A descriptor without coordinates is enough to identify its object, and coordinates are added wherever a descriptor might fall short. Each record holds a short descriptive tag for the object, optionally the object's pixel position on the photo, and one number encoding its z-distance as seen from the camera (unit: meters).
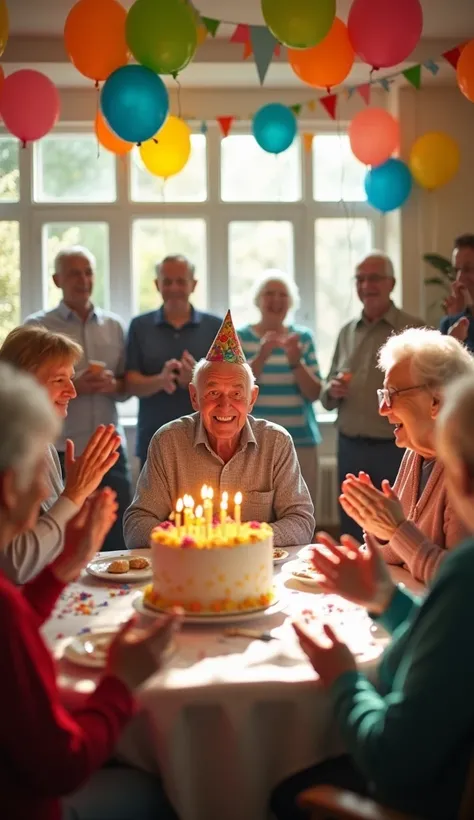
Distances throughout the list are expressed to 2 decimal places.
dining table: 1.66
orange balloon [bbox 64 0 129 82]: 3.92
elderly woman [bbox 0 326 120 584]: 2.21
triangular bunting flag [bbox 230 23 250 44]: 4.33
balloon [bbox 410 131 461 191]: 5.29
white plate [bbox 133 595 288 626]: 1.96
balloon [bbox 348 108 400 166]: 4.93
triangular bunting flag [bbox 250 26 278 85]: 4.25
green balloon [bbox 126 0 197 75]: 3.72
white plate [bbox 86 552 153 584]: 2.37
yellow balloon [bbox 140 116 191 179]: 4.79
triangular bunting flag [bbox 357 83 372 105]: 4.84
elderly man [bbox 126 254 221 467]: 4.73
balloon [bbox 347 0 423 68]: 3.85
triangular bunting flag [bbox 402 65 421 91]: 4.72
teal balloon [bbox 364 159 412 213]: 5.26
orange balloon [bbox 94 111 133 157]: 4.75
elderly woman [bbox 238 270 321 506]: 4.80
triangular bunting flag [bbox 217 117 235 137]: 5.23
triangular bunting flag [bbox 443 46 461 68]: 4.38
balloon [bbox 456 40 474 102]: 4.12
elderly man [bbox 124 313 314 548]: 2.86
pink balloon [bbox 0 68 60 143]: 4.38
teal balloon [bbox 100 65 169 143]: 3.89
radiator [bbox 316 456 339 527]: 5.88
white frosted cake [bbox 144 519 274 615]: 1.98
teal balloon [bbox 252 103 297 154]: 4.86
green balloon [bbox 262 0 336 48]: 3.66
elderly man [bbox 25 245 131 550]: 4.68
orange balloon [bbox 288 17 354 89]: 4.12
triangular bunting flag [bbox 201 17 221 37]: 4.25
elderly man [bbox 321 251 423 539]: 4.68
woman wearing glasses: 2.23
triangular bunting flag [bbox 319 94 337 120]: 5.03
